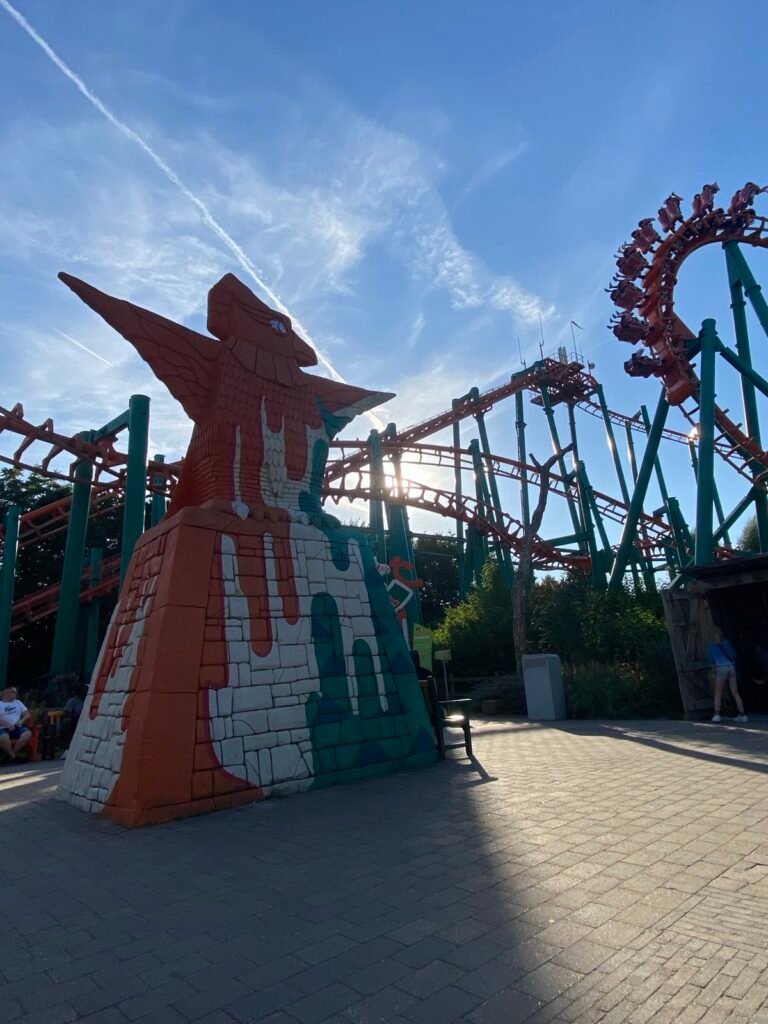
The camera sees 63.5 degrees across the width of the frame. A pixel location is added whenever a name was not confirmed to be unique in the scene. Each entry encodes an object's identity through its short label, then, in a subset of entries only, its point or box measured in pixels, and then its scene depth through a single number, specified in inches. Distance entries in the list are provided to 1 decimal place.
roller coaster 565.9
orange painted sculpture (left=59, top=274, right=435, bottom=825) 211.6
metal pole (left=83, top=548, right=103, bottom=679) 885.5
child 352.8
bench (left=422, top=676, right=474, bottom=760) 283.2
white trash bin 452.1
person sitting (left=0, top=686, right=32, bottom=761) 353.1
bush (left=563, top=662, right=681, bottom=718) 430.6
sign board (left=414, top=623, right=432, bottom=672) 500.6
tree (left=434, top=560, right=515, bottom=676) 644.1
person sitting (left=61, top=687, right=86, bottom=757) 414.6
